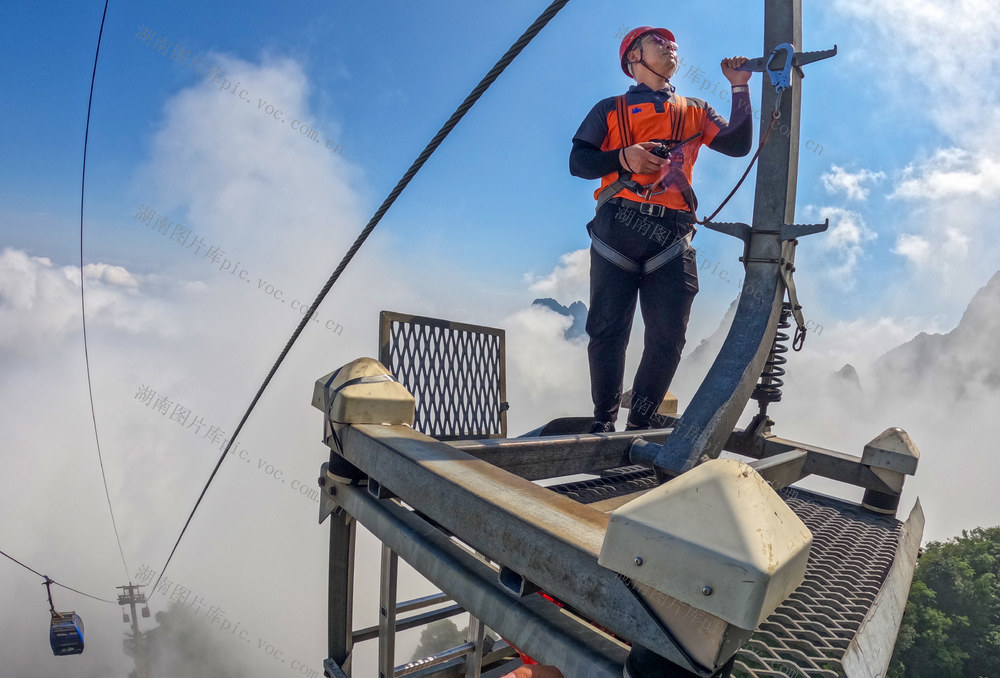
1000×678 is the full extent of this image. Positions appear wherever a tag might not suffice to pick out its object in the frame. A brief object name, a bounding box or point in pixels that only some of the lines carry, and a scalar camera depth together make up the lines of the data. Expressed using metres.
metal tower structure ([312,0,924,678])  0.81
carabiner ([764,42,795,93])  2.19
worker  2.59
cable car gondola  20.42
